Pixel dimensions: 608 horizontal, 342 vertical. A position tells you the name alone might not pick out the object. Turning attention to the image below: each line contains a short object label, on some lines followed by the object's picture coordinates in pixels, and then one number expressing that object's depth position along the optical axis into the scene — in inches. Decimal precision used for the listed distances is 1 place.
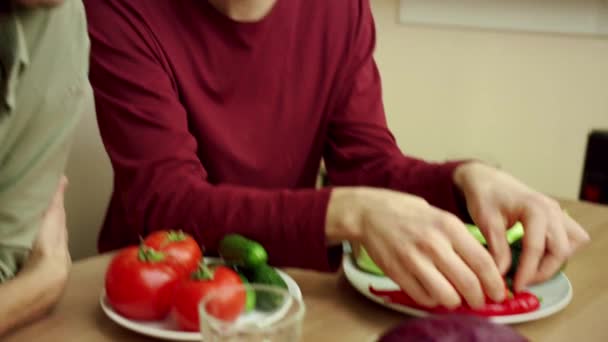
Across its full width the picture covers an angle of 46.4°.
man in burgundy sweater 30.8
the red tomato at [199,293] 25.9
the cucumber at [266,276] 30.5
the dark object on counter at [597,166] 69.7
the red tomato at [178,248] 30.9
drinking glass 24.3
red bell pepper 29.7
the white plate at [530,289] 29.8
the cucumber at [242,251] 31.3
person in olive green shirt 33.0
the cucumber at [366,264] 33.9
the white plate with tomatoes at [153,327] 27.7
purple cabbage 17.5
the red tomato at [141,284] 28.8
